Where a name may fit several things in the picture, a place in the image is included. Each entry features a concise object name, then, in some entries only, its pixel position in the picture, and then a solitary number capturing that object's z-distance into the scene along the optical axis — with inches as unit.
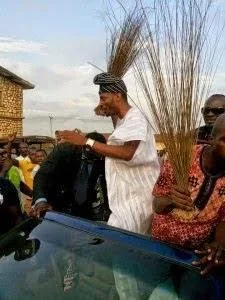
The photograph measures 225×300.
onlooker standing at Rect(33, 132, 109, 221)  75.2
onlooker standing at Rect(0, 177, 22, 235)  81.8
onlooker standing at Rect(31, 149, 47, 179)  180.4
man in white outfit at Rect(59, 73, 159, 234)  63.7
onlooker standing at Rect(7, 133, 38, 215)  171.1
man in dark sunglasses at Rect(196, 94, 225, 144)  82.7
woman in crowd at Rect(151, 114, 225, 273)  49.4
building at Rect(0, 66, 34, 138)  552.9
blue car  43.8
